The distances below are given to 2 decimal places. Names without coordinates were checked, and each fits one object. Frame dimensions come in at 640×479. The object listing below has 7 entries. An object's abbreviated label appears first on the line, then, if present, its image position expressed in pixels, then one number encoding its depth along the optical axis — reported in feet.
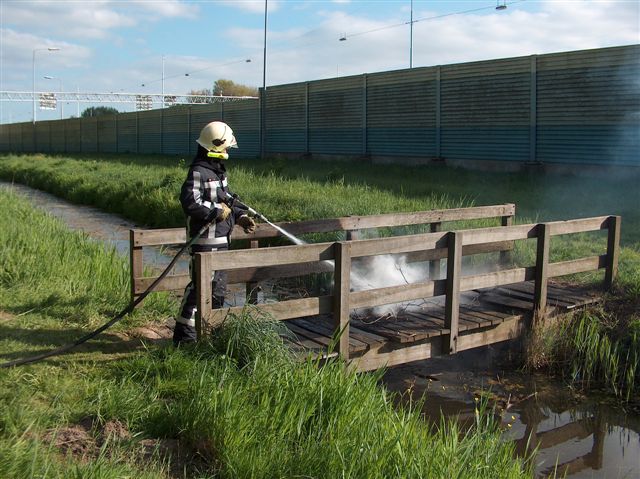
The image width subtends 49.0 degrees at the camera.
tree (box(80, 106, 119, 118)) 321.11
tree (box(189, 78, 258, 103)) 360.71
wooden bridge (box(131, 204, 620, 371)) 18.66
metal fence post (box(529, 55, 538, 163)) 58.59
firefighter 18.88
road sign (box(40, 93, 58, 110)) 272.86
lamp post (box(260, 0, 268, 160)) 97.44
